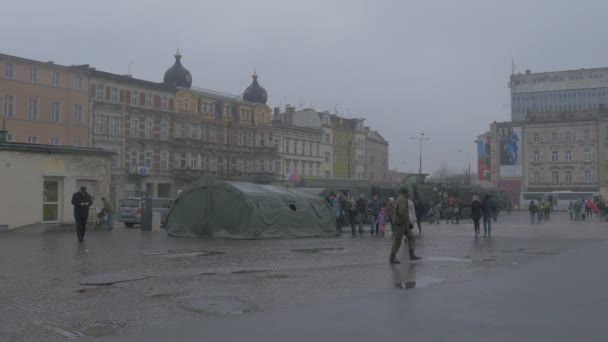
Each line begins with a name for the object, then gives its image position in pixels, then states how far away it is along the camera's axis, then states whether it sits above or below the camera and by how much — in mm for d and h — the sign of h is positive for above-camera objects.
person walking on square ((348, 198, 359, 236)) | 26109 -648
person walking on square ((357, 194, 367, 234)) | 27078 -491
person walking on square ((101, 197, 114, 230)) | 28361 -555
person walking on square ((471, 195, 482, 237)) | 25047 -500
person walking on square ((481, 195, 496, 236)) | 25572 -550
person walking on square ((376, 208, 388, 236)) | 25938 -934
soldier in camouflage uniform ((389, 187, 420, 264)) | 14680 -555
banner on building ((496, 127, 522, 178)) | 98156 +6962
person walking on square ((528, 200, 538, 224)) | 41084 -815
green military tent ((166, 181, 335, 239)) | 22672 -574
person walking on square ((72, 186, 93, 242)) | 19578 -323
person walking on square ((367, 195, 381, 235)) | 26644 -525
